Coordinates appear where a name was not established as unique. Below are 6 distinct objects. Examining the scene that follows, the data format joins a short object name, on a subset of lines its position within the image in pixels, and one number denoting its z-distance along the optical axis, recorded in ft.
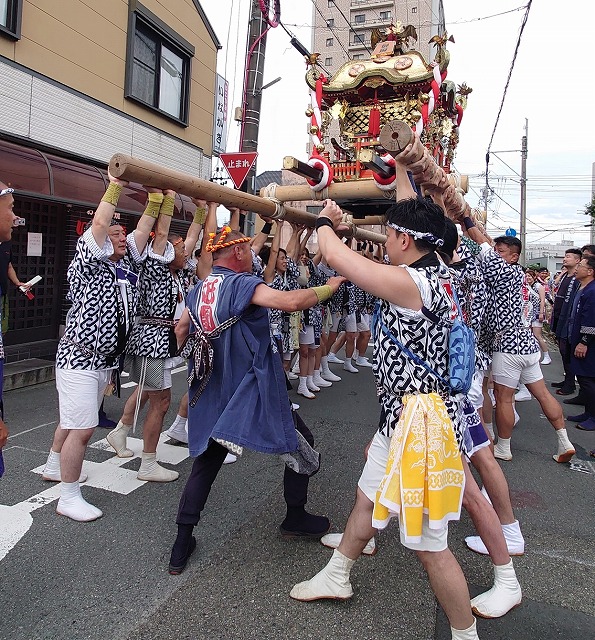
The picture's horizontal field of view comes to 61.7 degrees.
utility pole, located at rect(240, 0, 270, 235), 24.75
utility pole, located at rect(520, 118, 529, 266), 92.73
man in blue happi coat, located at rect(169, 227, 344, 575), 8.68
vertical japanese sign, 40.66
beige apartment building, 136.56
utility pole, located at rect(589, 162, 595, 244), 56.79
